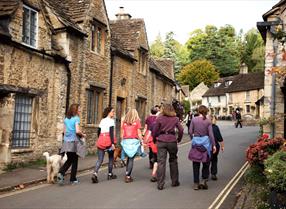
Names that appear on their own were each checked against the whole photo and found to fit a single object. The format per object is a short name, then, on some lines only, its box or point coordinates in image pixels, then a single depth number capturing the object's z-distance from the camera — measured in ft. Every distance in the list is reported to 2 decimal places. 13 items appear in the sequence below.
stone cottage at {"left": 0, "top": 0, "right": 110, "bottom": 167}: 38.65
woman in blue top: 30.96
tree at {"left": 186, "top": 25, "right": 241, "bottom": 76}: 303.27
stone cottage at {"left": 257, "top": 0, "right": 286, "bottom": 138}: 45.85
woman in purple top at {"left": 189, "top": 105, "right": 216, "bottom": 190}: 30.01
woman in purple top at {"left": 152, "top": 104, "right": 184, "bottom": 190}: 30.17
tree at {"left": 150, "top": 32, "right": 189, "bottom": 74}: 320.21
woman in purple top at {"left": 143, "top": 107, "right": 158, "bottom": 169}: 40.25
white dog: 31.32
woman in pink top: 32.76
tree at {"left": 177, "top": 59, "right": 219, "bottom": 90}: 287.79
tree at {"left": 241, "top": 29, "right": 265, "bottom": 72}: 282.56
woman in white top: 32.81
